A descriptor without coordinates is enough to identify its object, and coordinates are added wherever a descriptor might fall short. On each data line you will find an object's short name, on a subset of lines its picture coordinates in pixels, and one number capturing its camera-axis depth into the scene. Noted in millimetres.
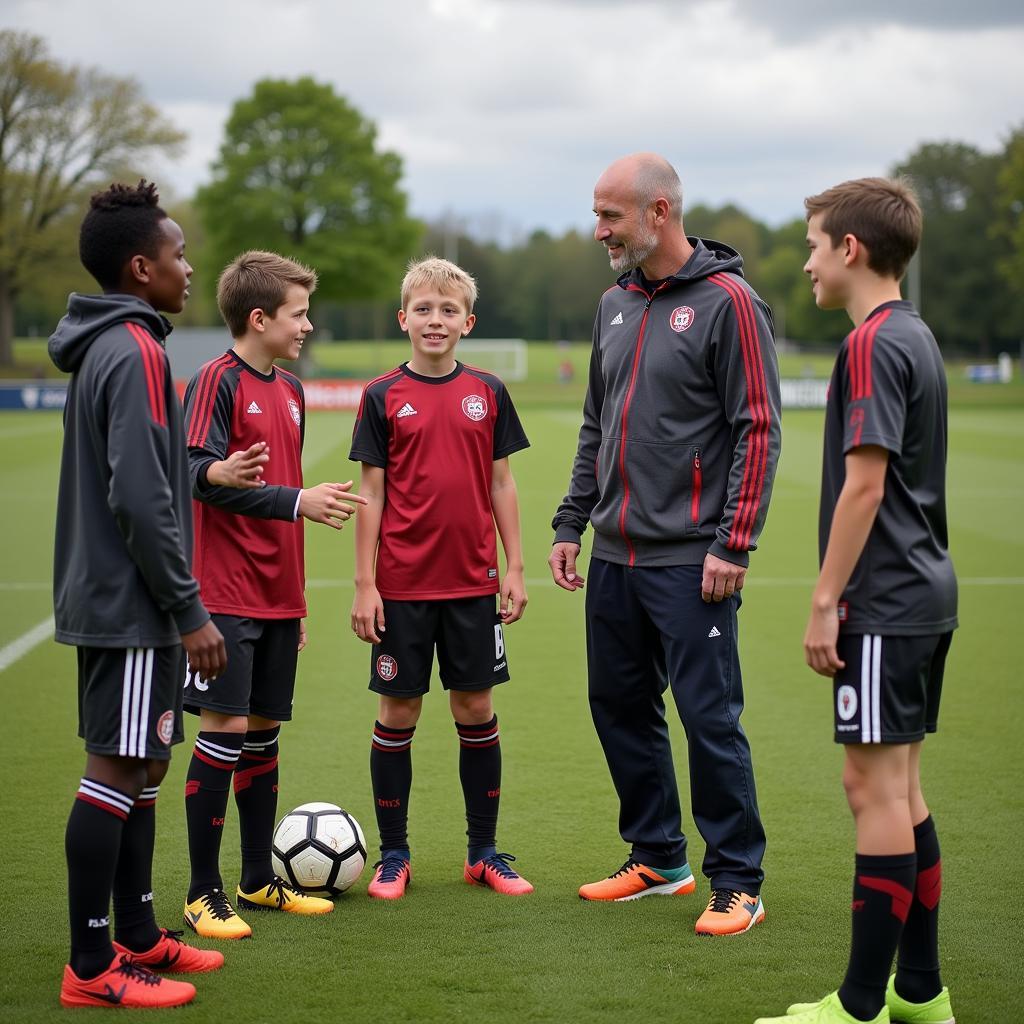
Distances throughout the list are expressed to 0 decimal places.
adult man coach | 4199
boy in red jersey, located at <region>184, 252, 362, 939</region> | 4168
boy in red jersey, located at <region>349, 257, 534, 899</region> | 4621
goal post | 65812
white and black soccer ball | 4453
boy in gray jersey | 3256
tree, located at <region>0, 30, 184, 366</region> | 56375
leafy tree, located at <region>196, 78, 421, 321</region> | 64000
